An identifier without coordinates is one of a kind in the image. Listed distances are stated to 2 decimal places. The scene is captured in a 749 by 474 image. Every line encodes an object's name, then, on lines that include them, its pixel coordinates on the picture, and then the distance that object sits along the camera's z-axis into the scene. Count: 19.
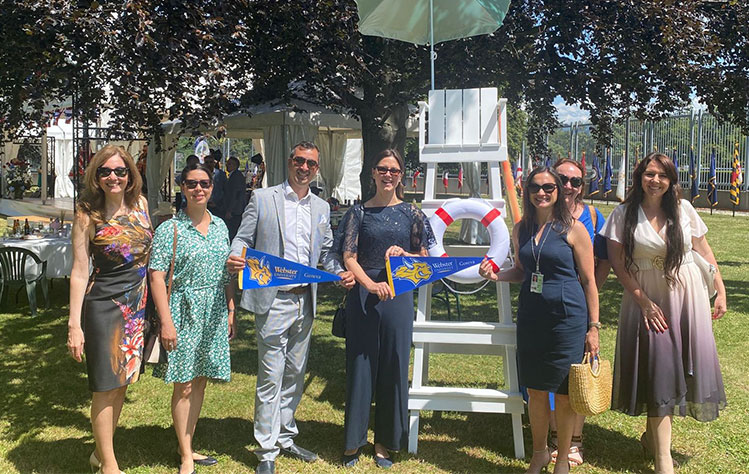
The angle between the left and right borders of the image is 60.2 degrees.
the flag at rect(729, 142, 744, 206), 21.59
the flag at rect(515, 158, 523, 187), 25.00
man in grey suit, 3.38
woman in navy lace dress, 3.42
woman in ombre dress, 3.24
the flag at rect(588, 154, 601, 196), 25.59
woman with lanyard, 3.15
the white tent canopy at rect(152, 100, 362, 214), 10.12
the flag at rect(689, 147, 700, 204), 22.16
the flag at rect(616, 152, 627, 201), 23.44
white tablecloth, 7.47
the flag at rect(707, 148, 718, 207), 21.28
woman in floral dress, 3.03
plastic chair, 7.07
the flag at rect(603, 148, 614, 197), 24.21
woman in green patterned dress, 3.15
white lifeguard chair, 3.65
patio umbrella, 4.56
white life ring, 3.61
